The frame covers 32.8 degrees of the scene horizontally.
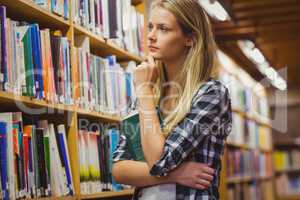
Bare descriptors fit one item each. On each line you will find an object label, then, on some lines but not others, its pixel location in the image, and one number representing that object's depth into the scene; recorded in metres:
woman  1.74
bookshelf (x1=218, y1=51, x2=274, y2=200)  5.96
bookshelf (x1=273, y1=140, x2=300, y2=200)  9.32
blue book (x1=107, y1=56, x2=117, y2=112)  2.85
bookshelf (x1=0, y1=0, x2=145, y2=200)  2.09
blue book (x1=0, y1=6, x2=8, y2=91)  1.90
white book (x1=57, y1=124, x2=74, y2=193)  2.31
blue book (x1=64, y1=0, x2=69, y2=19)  2.41
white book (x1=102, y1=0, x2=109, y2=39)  2.80
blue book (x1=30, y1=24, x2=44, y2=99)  2.10
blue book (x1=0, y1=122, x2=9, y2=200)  1.84
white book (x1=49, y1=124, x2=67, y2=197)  2.19
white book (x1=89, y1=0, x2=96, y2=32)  2.66
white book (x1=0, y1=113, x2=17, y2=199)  1.87
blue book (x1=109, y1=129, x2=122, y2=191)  2.76
